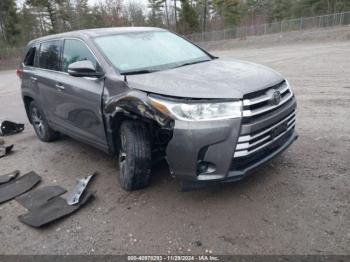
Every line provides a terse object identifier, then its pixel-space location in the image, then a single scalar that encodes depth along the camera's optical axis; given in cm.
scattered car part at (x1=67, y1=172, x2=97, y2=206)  365
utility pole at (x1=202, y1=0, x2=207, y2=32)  5662
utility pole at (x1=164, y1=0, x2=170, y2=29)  5881
